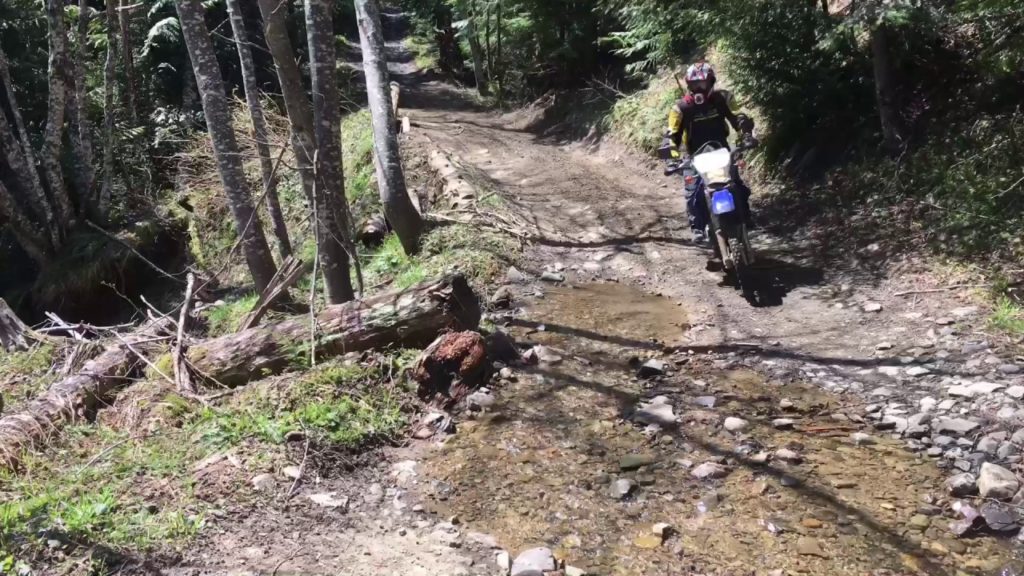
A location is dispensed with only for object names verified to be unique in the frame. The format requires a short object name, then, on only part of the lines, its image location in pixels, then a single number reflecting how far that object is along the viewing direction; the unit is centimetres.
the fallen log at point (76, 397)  506
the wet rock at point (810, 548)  334
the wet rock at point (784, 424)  446
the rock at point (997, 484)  352
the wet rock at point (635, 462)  421
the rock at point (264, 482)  413
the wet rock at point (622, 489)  394
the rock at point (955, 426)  410
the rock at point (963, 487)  361
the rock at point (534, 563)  338
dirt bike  664
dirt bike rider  717
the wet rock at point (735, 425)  448
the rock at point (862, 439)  422
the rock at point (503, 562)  343
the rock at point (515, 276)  762
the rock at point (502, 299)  696
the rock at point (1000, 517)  334
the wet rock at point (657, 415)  468
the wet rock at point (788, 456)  408
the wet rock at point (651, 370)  538
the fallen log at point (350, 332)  560
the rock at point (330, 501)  407
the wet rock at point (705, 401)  483
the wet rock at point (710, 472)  404
